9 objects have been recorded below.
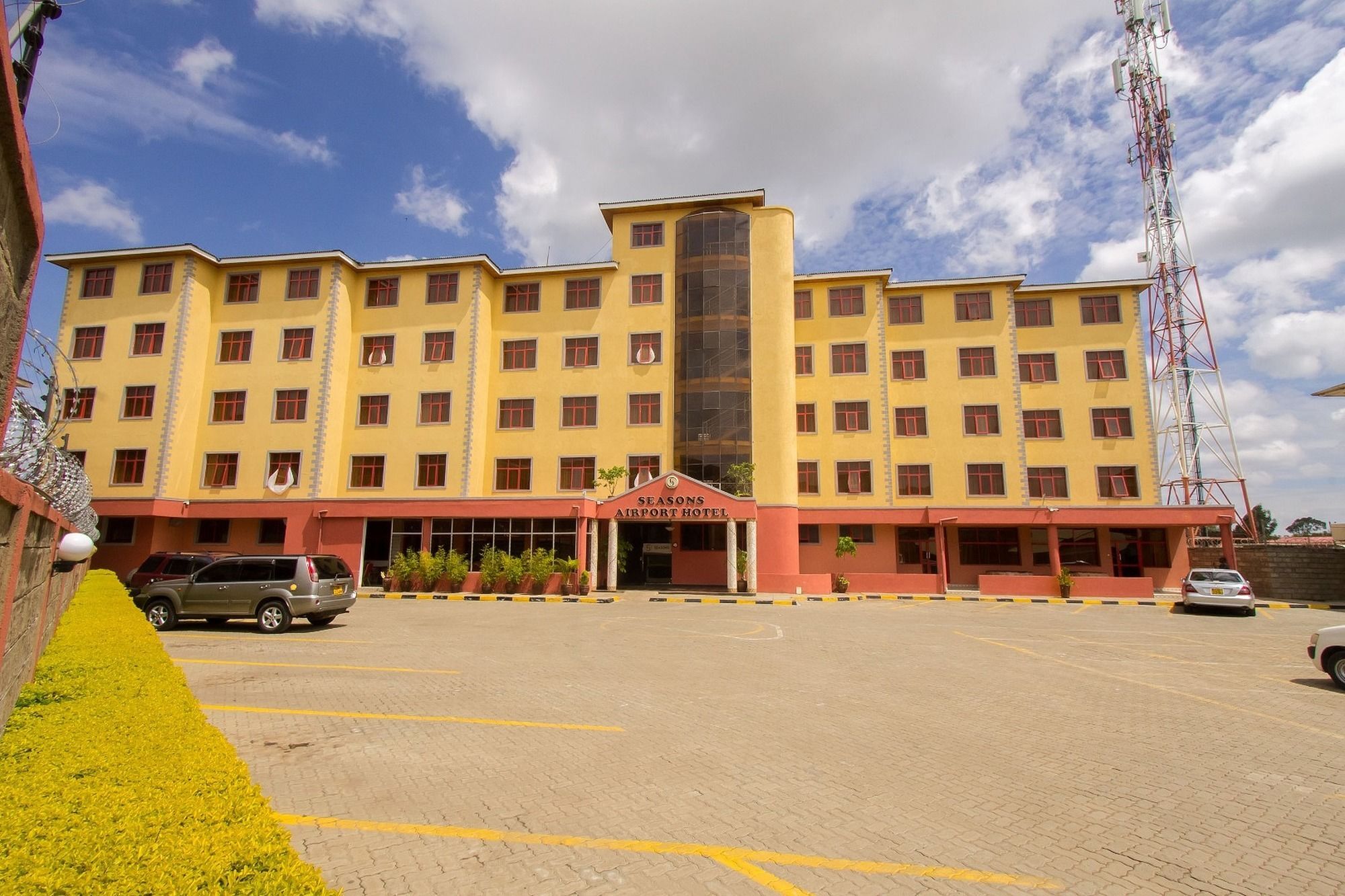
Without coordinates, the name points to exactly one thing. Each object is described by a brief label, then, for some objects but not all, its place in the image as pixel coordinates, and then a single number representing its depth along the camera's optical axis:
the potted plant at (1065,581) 30.16
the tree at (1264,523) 100.38
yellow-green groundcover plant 3.13
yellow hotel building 34.31
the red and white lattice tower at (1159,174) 40.78
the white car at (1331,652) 11.82
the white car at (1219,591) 24.16
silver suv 17.09
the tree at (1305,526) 120.00
